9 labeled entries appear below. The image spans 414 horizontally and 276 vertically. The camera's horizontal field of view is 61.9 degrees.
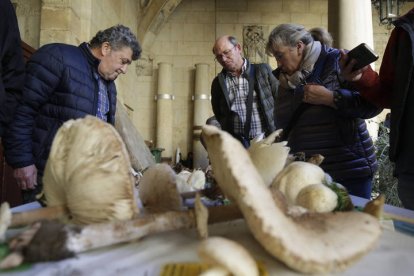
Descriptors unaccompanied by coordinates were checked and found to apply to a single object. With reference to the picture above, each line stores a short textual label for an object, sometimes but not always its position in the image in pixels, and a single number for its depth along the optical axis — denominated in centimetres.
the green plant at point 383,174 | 382
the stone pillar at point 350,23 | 431
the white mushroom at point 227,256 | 52
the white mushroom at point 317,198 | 84
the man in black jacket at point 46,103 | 199
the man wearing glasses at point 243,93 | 321
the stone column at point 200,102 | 973
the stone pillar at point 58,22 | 390
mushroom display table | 63
